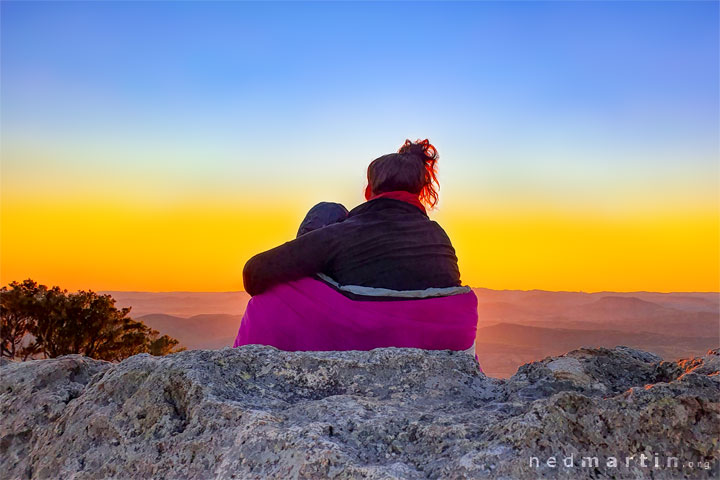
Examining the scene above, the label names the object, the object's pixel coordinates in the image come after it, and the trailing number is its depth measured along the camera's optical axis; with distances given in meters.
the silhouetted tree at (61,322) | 13.78
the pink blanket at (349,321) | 3.39
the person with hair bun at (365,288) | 3.43
